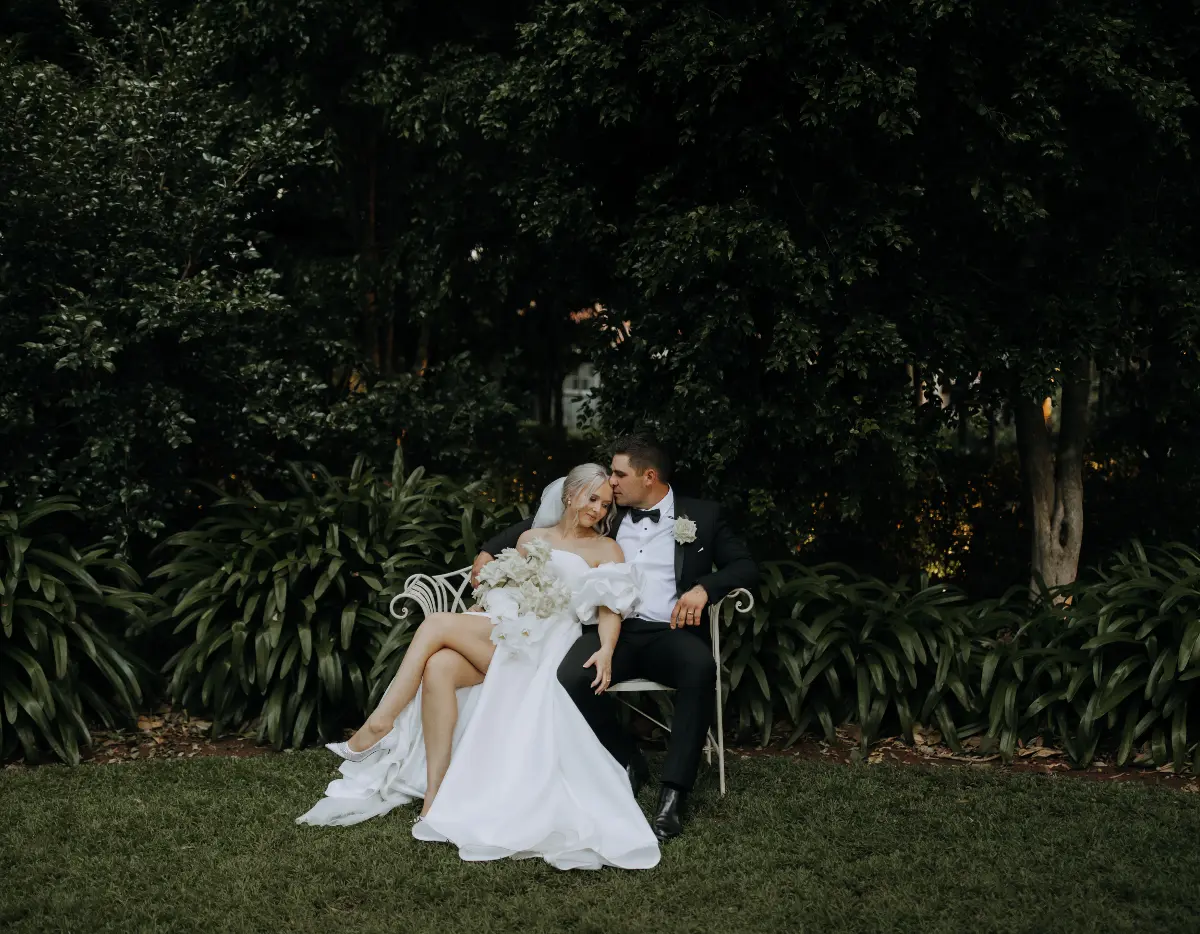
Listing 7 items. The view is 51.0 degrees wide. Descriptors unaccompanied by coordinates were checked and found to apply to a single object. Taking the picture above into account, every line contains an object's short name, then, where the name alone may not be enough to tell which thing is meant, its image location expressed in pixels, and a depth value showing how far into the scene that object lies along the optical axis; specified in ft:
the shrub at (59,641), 18.12
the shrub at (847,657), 18.76
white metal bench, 16.60
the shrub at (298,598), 19.08
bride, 14.42
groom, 15.96
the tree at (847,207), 18.53
